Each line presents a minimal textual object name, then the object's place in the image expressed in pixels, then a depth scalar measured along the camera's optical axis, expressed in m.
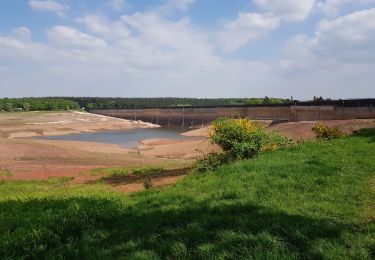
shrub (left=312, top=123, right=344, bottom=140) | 18.71
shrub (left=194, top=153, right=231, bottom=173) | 13.70
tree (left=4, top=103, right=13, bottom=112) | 146.61
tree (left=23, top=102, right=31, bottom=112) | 151.50
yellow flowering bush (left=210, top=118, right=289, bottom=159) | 15.36
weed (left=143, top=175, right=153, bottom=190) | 12.66
